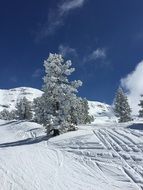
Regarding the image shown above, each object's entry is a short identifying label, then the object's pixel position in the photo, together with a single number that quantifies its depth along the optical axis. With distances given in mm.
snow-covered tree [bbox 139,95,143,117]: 25652
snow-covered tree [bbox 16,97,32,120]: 40375
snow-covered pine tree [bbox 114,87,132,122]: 31539
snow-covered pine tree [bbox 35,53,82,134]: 17673
